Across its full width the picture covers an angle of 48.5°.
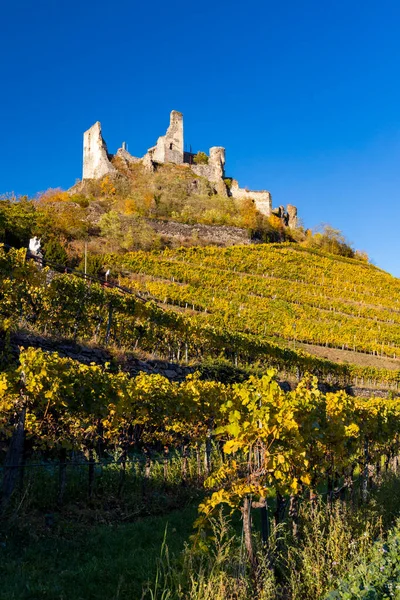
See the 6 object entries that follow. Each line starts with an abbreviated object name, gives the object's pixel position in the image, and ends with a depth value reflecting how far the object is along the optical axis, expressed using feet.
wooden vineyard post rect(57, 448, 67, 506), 19.51
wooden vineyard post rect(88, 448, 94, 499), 20.72
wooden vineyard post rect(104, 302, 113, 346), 45.34
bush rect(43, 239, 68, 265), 96.20
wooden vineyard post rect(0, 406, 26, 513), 17.70
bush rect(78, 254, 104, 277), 100.87
